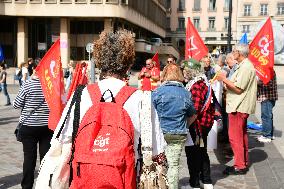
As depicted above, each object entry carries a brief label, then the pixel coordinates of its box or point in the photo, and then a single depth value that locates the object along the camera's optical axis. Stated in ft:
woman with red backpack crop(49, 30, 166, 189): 8.39
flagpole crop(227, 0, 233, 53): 53.67
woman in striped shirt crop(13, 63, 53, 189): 16.85
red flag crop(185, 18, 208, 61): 32.01
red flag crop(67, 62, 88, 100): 17.16
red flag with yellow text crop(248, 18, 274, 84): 27.86
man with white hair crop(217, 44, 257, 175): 21.79
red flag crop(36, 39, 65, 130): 16.88
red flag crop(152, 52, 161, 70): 41.75
